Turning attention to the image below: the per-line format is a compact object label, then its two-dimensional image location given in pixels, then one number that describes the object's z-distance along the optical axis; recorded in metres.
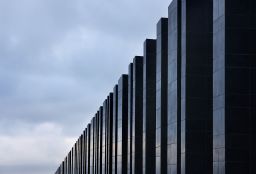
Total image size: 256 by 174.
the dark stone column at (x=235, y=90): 27.38
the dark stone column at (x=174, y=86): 34.97
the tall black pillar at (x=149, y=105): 44.31
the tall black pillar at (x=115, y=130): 59.27
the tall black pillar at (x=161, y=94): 39.06
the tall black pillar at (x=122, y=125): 54.88
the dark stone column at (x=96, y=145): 77.56
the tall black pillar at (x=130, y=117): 51.03
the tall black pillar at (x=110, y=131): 63.19
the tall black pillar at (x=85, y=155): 93.86
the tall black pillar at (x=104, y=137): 68.20
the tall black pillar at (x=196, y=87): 32.88
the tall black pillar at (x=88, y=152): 88.04
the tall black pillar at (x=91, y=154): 83.31
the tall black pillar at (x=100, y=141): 72.57
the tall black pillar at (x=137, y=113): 48.53
